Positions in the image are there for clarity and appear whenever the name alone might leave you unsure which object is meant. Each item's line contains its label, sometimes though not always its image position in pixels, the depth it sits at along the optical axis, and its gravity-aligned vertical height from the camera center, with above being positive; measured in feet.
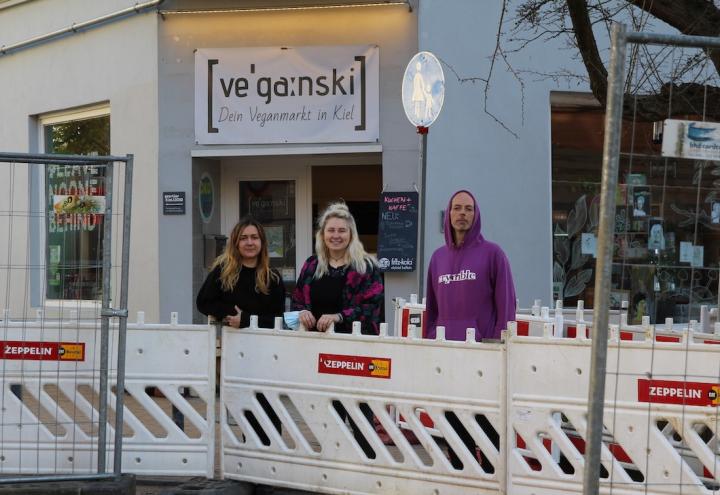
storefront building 37.91 +3.03
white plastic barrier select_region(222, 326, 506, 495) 20.51 -3.90
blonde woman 23.58 -1.47
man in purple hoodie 22.25 -1.33
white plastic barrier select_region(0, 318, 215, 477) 23.26 -4.08
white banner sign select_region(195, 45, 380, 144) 38.27 +4.17
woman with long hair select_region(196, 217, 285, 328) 24.25 -1.57
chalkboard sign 37.93 -0.56
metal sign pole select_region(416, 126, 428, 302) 27.27 +0.71
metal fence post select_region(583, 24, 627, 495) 12.62 -0.45
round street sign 27.96 +3.28
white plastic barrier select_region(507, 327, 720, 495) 18.07 -3.33
